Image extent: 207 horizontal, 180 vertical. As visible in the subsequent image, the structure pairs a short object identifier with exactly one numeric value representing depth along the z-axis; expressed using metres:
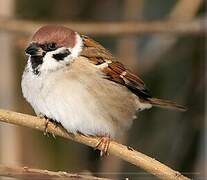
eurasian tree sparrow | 4.41
